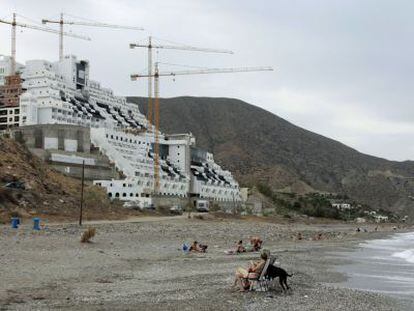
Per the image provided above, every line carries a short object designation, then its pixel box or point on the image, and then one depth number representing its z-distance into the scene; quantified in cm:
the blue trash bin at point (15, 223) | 3939
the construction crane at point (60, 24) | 15388
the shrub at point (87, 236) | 3128
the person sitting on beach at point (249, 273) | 1522
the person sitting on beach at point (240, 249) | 3125
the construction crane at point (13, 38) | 12798
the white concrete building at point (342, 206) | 15845
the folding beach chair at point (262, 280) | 1523
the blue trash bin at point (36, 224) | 3878
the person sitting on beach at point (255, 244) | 3325
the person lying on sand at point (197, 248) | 3127
